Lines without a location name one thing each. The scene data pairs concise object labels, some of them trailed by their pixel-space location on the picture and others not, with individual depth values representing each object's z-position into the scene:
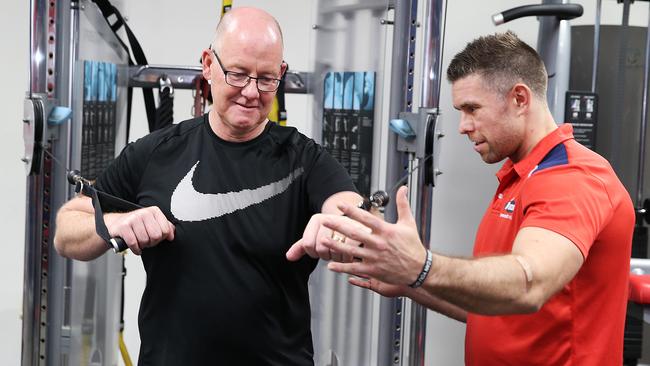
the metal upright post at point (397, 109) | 2.45
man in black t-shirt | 1.71
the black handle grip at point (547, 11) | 2.85
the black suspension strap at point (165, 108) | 2.66
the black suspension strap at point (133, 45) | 2.77
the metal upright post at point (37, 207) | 2.37
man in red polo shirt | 1.24
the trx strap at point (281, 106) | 2.68
